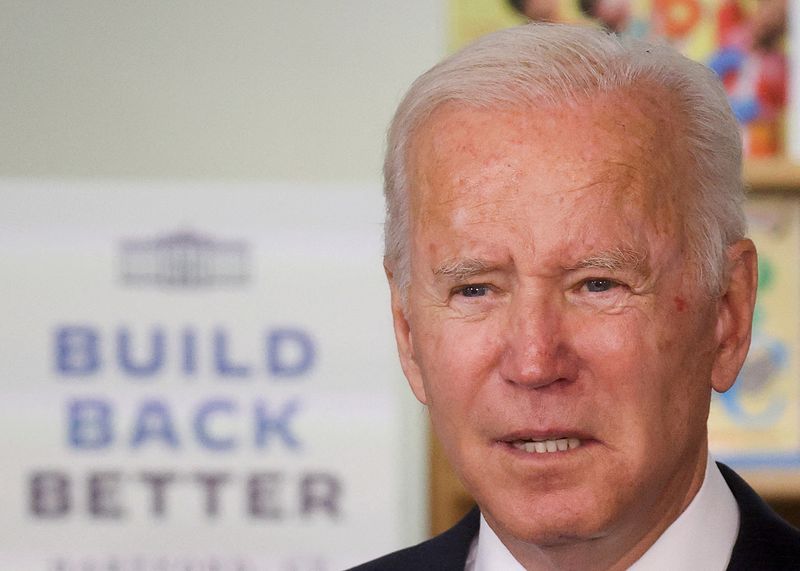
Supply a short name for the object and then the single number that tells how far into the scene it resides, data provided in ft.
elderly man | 10.44
